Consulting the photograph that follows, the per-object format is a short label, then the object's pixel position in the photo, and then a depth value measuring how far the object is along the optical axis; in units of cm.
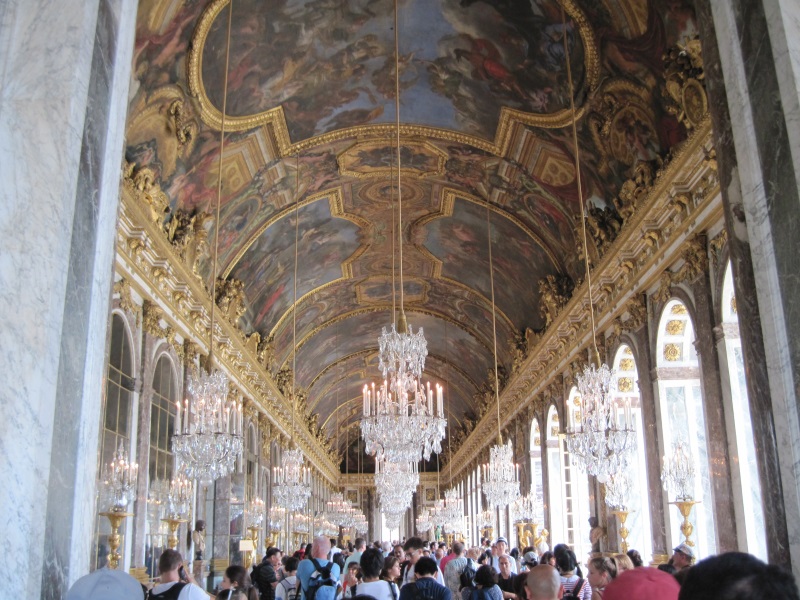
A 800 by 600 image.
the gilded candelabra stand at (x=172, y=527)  1209
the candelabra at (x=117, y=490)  939
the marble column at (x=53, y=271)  417
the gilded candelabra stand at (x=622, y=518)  1144
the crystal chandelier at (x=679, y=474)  1066
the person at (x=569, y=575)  700
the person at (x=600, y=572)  530
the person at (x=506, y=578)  882
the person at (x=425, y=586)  581
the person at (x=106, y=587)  293
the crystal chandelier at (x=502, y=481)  1848
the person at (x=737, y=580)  171
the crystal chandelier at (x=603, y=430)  1012
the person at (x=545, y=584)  402
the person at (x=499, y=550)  1034
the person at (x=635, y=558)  818
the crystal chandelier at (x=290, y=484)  1939
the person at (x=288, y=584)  765
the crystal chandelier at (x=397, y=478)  1559
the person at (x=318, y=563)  693
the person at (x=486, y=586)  659
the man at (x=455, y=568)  928
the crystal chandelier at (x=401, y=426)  1081
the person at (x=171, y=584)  517
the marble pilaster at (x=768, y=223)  476
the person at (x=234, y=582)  652
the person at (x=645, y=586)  249
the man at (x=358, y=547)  1587
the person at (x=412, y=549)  1040
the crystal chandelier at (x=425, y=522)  3475
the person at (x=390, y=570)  632
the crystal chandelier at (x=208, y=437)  1013
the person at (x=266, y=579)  837
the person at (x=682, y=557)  813
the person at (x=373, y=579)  592
